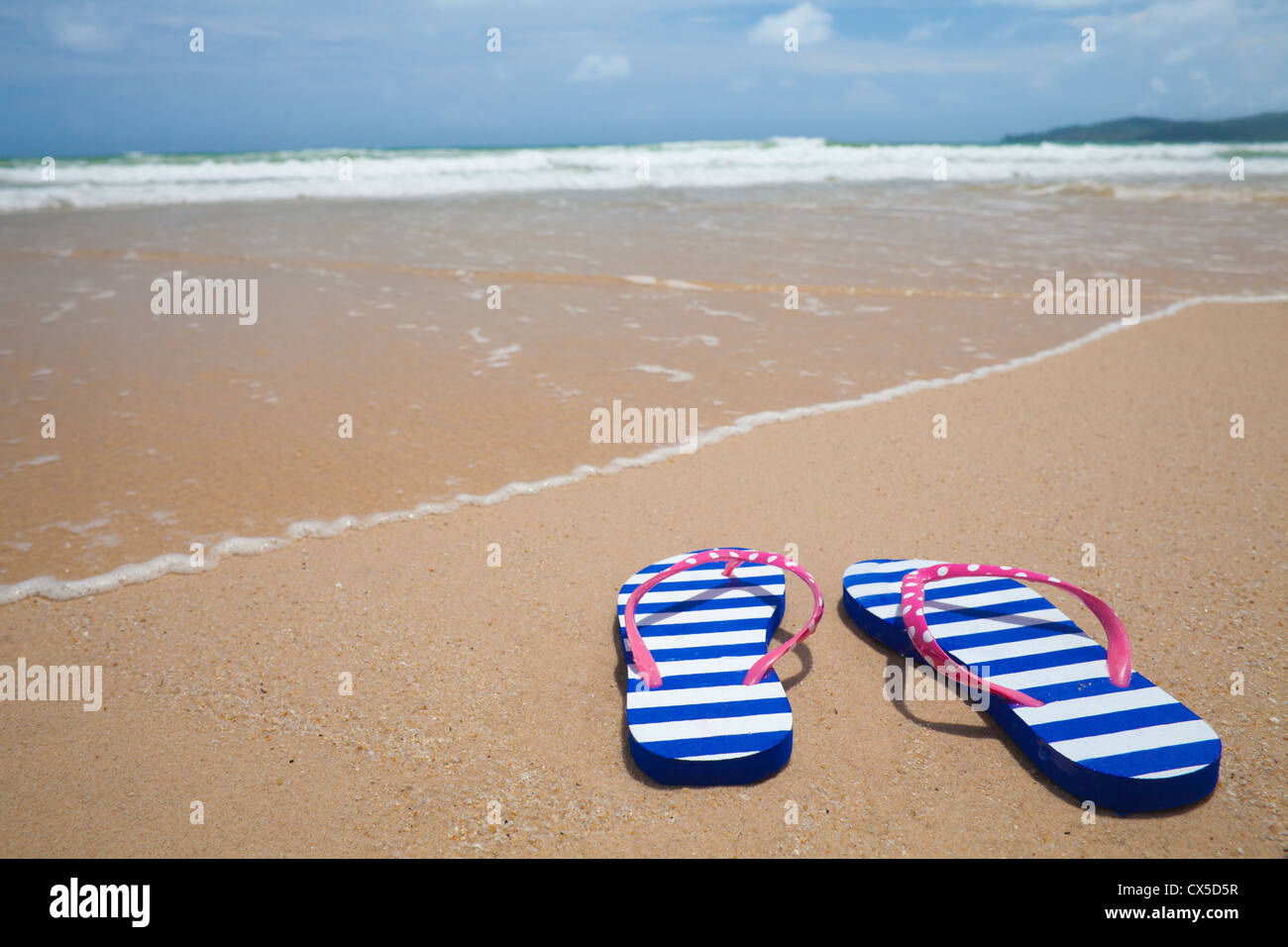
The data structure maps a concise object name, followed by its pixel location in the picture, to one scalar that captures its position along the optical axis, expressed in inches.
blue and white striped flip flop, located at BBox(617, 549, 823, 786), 16.2
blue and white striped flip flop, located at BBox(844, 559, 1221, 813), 15.4
